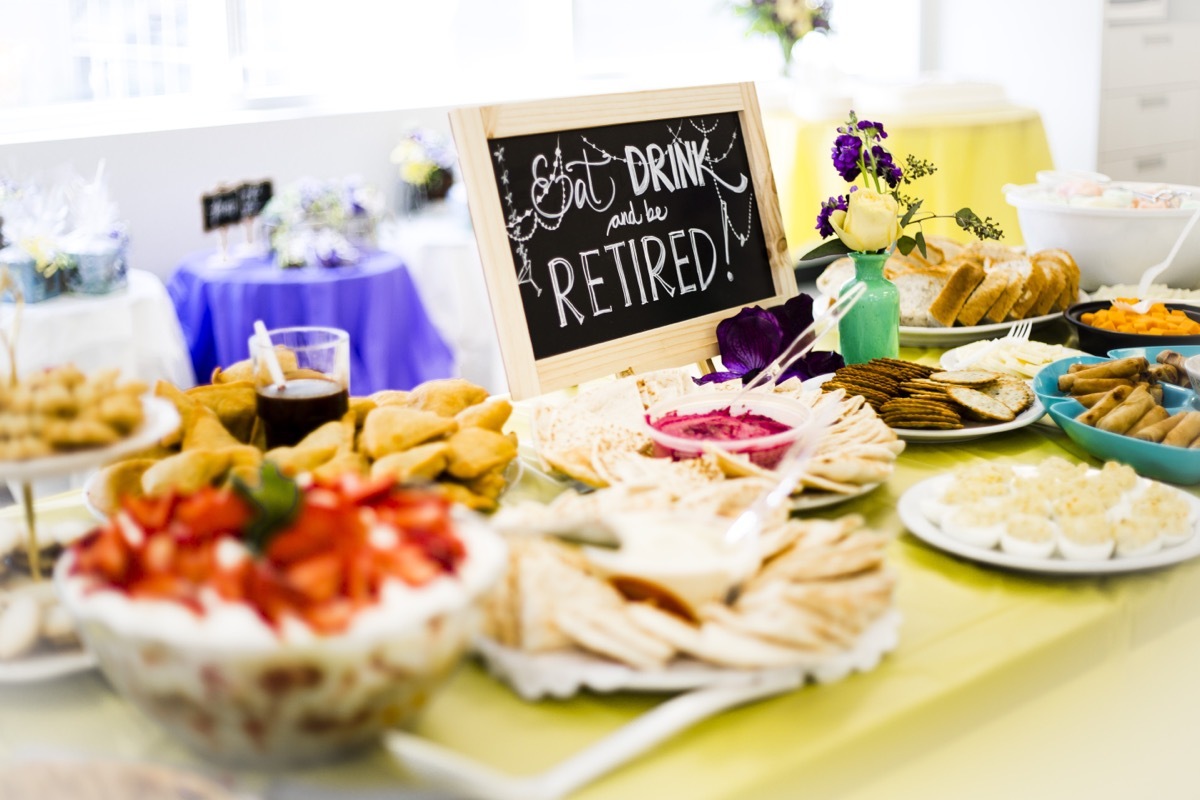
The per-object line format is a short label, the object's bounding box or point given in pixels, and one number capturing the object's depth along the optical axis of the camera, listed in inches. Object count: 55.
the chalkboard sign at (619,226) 50.9
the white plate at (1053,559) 37.0
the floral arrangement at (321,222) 139.5
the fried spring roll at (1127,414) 47.8
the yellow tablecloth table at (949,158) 160.9
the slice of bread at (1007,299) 68.3
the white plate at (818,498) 41.8
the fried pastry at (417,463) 40.0
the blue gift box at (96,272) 123.3
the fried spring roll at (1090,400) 51.3
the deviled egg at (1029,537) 37.7
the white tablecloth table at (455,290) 161.6
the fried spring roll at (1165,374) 54.8
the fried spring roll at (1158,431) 46.3
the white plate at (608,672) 29.9
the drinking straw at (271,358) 43.7
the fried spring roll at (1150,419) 47.6
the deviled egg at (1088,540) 37.4
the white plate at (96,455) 28.6
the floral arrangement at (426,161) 183.0
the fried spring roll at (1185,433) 45.6
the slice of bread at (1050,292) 69.9
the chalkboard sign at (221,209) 134.3
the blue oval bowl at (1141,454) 44.5
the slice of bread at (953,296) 67.9
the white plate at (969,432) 50.1
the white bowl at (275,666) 23.6
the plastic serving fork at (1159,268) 68.8
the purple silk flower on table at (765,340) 55.4
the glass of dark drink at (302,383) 44.1
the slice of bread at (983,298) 68.1
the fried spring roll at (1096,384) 52.3
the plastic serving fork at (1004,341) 60.1
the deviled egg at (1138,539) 37.6
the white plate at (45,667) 30.4
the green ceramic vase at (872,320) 59.2
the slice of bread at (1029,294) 69.4
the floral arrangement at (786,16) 184.1
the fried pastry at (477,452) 41.6
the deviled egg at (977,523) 38.6
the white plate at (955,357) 59.4
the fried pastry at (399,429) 42.1
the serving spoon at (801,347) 49.2
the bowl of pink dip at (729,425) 44.0
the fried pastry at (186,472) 38.0
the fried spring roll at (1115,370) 53.3
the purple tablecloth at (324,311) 135.2
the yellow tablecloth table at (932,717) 28.9
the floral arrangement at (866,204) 56.5
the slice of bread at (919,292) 69.4
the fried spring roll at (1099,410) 49.2
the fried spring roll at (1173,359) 55.6
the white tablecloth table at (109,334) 118.7
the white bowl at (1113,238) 73.6
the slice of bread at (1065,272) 70.8
